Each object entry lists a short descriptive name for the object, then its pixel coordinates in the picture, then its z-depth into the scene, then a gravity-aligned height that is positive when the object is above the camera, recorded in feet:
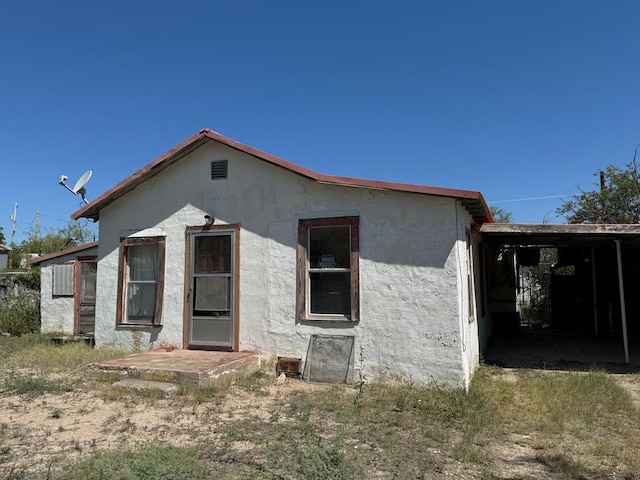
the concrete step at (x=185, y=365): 22.79 -3.66
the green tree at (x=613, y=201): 74.08 +13.56
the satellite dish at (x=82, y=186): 38.20 +8.20
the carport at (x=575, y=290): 44.68 -0.18
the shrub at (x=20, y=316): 47.09 -2.35
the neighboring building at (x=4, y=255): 104.12 +7.80
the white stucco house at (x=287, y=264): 24.09 +1.42
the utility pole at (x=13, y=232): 141.57 +17.27
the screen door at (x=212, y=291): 28.48 -0.02
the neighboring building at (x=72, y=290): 45.93 +0.12
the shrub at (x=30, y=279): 51.08 +1.26
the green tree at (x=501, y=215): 116.57 +17.61
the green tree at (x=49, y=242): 94.41 +10.00
